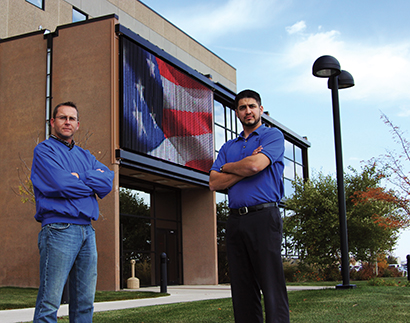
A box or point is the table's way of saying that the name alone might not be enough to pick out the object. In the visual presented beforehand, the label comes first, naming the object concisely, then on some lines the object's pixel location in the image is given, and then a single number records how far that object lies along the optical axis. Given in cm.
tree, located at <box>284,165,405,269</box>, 2391
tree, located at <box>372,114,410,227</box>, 2006
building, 1711
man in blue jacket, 355
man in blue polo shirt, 375
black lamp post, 1016
